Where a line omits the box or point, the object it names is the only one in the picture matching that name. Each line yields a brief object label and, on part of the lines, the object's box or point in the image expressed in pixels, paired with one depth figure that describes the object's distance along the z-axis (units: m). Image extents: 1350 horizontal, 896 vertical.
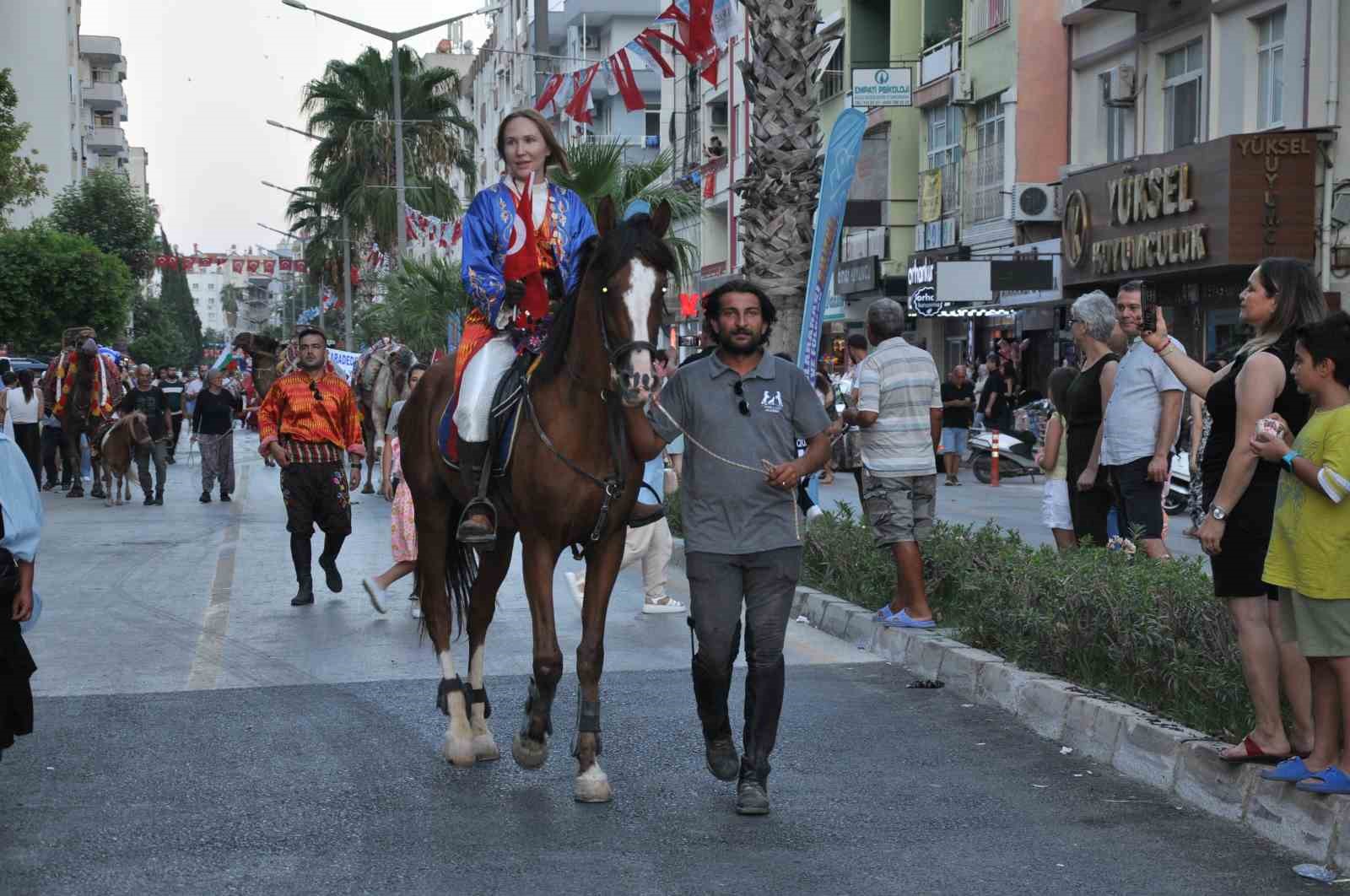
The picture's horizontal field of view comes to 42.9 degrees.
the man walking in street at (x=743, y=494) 6.28
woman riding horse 7.27
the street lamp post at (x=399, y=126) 42.08
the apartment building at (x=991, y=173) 29.50
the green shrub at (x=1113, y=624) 7.05
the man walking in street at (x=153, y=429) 23.23
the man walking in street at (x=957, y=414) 26.09
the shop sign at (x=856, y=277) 37.16
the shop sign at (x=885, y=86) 32.97
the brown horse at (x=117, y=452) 23.14
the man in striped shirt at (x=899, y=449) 9.84
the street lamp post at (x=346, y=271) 55.59
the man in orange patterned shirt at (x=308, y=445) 12.55
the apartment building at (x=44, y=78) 76.69
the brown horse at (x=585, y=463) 6.25
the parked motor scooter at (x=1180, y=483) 19.36
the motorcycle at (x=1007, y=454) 26.17
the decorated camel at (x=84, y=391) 24.22
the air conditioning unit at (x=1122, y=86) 27.58
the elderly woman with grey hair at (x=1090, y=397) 9.77
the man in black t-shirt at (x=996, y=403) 28.00
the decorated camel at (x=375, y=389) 22.17
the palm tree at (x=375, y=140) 54.88
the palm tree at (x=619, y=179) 26.52
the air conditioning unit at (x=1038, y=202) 30.01
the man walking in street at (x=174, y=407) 32.78
